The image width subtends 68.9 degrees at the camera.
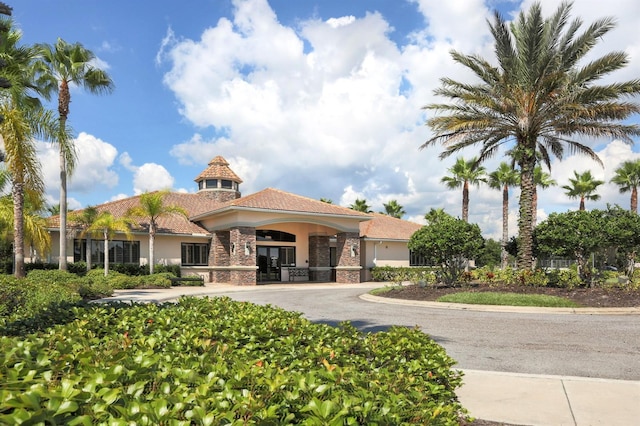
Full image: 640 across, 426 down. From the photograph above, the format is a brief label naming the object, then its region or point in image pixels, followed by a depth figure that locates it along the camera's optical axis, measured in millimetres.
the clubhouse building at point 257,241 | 27750
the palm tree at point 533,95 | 18312
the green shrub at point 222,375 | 1962
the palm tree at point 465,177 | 41844
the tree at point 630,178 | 42438
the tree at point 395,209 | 53469
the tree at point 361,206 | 49875
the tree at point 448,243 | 19281
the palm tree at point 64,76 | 22234
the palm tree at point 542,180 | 44312
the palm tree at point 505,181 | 42781
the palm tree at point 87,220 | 25688
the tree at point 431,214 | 45084
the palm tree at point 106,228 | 24703
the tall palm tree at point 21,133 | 17109
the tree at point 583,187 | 44750
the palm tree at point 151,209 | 26595
